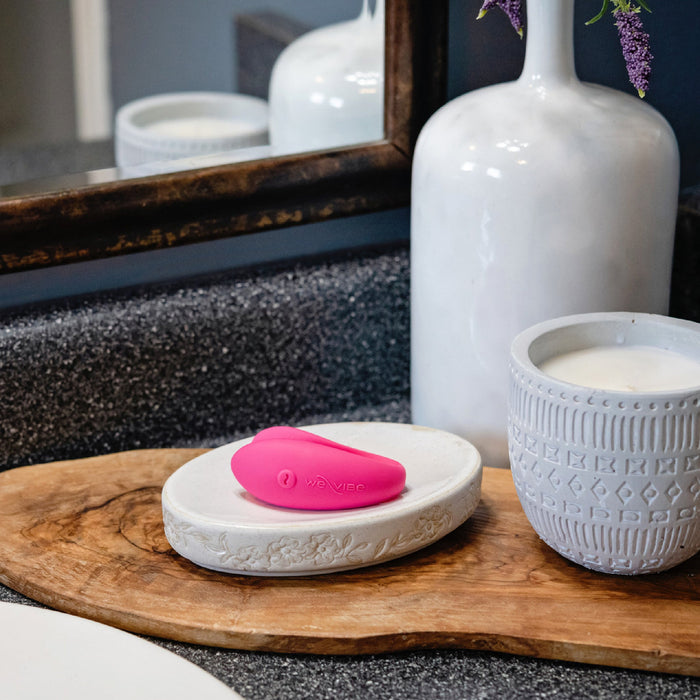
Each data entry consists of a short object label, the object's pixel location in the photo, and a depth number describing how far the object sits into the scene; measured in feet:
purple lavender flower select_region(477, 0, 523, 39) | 2.79
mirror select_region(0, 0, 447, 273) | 2.96
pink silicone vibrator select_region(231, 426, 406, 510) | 2.68
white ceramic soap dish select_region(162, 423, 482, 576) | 2.64
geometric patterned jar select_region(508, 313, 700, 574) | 2.53
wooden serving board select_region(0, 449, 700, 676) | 2.57
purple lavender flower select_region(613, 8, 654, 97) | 2.69
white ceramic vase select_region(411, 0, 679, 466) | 2.79
